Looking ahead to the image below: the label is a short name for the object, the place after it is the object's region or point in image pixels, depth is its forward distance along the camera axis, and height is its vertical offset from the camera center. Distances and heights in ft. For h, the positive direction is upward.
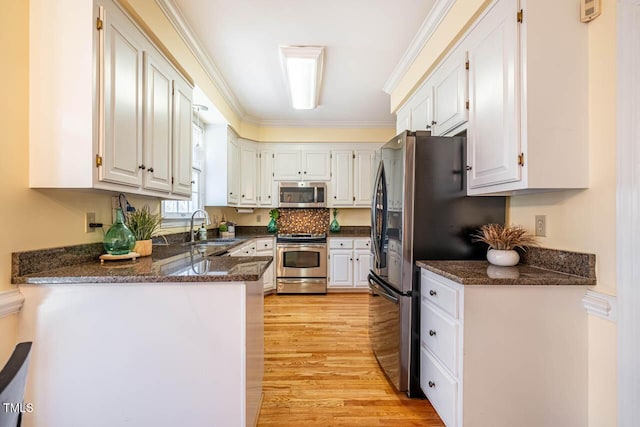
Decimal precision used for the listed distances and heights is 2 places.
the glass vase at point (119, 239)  5.36 -0.48
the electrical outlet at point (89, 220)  5.24 -0.12
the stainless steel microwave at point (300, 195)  14.51 +1.01
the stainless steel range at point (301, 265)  13.67 -2.46
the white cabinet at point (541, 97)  4.30 +1.86
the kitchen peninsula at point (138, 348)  4.05 -1.94
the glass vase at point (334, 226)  15.33 -0.62
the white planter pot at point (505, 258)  5.16 -0.78
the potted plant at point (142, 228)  6.17 -0.32
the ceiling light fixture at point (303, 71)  8.11 +4.59
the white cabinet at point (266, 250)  12.70 -1.68
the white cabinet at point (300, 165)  14.71 +2.58
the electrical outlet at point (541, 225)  5.11 -0.17
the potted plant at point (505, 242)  5.17 -0.49
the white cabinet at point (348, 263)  13.97 -2.40
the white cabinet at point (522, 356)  4.31 -2.17
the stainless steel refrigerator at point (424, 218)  5.90 -0.06
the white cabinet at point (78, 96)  4.17 +1.79
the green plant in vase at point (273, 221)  15.14 -0.35
